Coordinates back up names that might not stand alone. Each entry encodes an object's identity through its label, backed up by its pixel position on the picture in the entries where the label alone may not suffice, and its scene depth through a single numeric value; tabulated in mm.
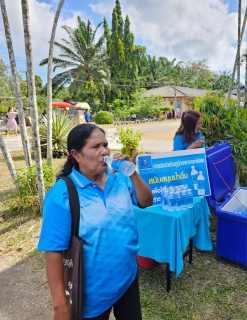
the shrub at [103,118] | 24672
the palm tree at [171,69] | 45347
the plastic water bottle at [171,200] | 2589
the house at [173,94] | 37344
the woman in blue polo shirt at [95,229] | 1270
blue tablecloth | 2336
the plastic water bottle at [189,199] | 2590
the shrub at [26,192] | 4409
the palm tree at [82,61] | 26922
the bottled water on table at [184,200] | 2600
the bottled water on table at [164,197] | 2602
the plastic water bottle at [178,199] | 2605
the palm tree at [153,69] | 43228
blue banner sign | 2607
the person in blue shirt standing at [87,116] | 23781
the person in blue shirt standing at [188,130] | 3443
